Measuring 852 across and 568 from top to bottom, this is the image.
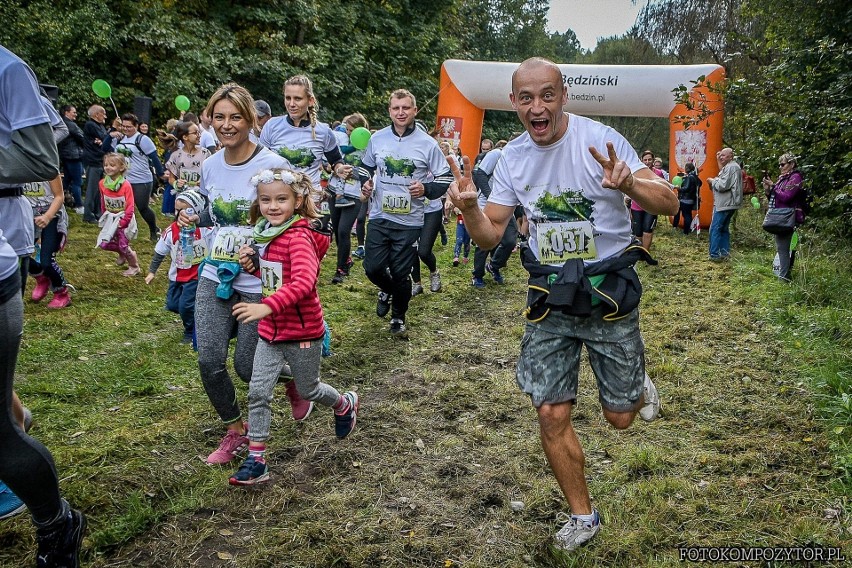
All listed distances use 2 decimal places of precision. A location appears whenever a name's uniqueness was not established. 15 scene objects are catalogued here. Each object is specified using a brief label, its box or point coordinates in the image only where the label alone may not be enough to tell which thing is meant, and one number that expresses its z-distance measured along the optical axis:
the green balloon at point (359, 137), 7.91
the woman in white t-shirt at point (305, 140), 6.80
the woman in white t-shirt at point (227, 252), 3.91
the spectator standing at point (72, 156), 13.17
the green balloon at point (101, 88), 13.46
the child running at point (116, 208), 8.80
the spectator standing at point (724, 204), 12.80
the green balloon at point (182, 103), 13.46
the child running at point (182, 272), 5.64
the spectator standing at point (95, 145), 13.34
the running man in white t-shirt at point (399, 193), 6.98
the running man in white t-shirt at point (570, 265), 3.24
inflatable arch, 16.39
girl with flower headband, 3.76
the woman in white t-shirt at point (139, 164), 11.05
